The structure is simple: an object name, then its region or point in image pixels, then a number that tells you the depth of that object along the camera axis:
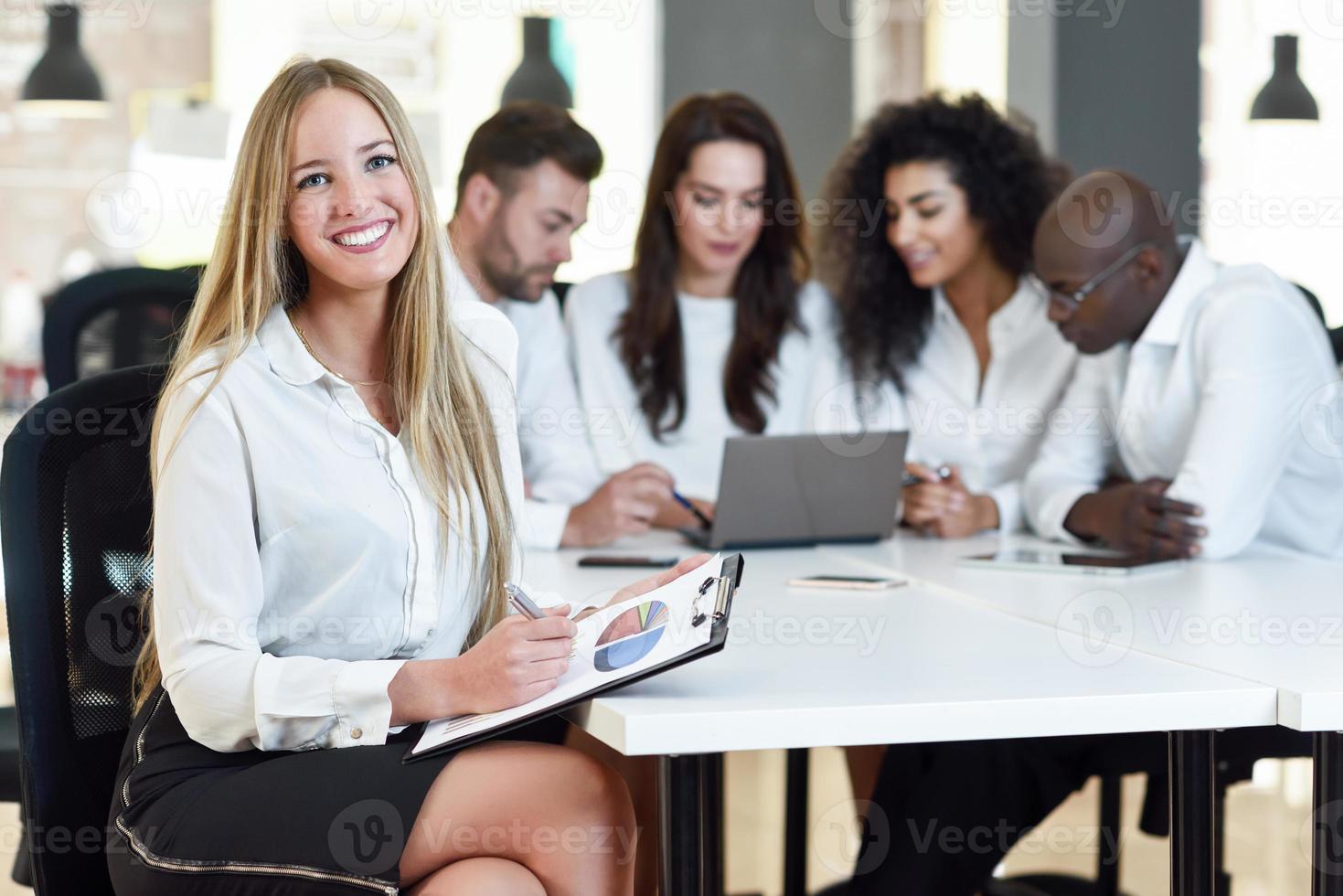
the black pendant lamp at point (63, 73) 5.41
